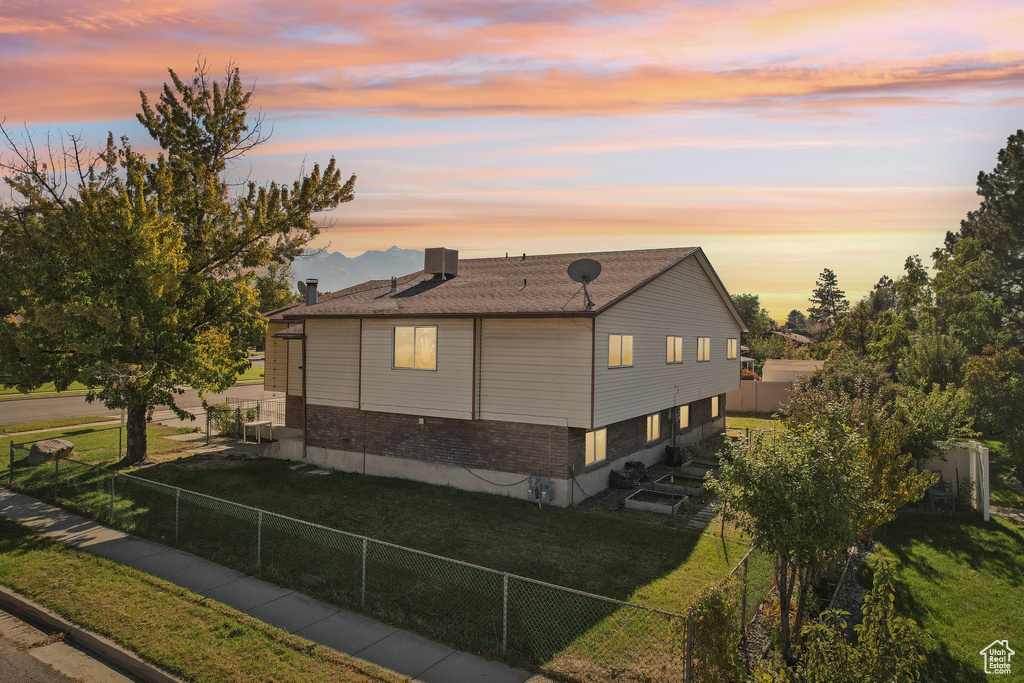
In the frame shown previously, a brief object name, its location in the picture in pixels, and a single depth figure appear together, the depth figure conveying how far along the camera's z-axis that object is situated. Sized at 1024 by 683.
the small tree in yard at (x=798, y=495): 8.74
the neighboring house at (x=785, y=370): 40.83
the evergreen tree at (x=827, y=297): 118.88
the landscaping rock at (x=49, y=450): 21.89
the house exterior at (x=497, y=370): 17.97
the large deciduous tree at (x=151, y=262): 19.05
